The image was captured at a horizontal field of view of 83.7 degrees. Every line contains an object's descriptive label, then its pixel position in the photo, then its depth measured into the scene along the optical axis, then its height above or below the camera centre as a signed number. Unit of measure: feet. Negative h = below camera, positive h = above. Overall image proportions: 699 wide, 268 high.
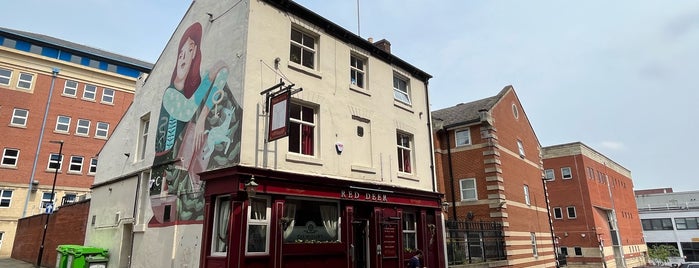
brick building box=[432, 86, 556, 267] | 71.31 +10.43
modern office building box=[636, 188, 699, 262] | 213.66 +6.05
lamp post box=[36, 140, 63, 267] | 70.85 +0.19
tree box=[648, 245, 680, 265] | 187.42 -10.52
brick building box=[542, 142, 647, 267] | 135.03 +8.40
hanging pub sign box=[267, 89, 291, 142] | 34.76 +10.81
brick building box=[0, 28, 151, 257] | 112.37 +38.07
